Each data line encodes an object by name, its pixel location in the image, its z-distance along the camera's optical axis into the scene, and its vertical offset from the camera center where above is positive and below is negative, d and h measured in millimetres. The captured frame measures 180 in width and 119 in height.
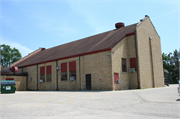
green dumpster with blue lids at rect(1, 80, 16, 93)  21169 -1386
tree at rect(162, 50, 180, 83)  62219 +2923
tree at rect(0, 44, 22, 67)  71812 +8941
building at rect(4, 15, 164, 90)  22203 +1615
